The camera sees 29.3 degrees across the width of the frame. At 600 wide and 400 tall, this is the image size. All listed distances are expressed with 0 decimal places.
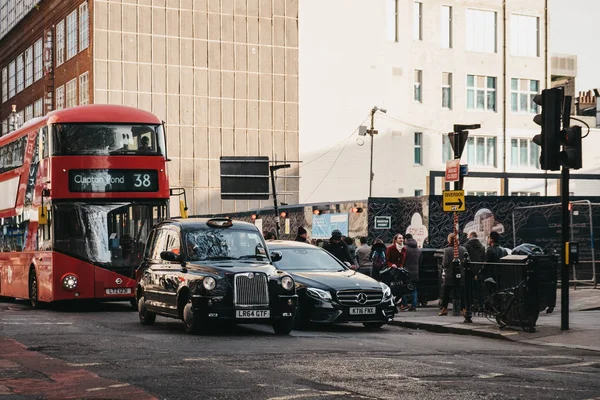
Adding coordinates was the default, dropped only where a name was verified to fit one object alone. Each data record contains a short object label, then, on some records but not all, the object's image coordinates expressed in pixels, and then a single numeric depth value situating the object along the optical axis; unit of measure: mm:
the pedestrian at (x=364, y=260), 27297
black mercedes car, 19094
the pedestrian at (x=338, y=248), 24953
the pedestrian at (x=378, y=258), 25234
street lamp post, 63856
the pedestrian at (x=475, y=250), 24094
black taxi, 17453
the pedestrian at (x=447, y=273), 22512
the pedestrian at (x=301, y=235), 26786
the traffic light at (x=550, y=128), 17828
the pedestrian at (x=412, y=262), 24766
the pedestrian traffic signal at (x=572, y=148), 17766
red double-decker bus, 24312
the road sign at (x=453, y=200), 22094
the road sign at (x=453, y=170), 21844
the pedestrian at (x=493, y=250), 23703
